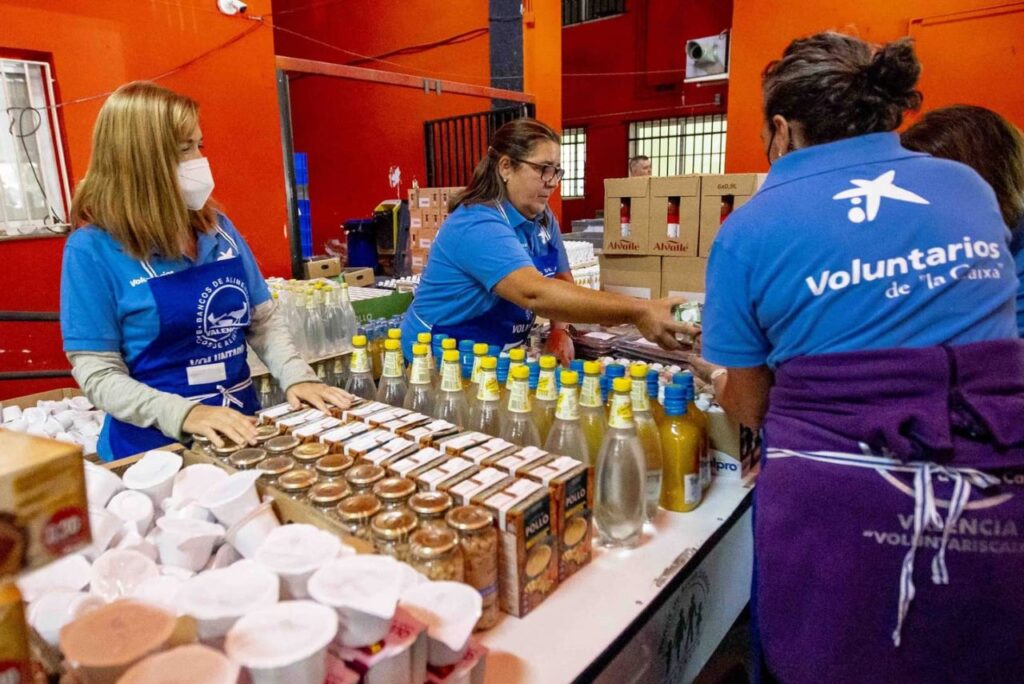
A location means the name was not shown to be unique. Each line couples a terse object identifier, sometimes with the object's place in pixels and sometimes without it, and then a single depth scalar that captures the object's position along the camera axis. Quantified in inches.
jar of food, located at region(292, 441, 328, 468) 51.6
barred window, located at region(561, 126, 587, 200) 519.5
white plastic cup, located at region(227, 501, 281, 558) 42.4
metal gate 324.8
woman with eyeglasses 78.0
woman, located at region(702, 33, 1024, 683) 42.4
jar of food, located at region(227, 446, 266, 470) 51.4
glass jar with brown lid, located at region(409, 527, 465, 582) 39.0
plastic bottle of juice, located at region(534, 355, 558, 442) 62.1
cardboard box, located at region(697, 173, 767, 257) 112.3
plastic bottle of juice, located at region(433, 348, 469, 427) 64.6
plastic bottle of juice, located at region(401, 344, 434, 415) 68.3
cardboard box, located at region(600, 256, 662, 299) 122.4
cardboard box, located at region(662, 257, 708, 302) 116.9
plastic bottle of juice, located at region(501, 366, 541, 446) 59.4
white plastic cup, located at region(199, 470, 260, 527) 45.3
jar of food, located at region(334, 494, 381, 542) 42.3
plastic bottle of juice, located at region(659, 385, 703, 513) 59.4
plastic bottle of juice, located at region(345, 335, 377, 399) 72.6
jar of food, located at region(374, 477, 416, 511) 44.2
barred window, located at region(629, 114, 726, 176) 453.1
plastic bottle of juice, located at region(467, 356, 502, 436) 61.7
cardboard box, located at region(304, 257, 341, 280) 181.9
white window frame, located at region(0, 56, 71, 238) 153.4
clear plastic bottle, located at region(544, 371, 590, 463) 56.2
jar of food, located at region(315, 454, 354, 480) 48.8
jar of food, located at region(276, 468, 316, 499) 46.9
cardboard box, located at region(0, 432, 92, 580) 21.3
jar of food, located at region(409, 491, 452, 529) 42.3
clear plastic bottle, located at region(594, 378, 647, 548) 54.9
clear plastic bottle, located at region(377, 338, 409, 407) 72.1
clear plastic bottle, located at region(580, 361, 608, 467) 59.5
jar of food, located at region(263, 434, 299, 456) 53.8
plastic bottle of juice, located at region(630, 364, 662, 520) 58.1
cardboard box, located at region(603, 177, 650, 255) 120.3
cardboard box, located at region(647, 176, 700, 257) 115.0
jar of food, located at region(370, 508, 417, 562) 40.6
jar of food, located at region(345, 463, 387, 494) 46.8
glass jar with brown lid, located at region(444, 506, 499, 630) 40.9
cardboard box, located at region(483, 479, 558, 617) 42.4
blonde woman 64.1
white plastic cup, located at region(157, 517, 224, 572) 42.1
